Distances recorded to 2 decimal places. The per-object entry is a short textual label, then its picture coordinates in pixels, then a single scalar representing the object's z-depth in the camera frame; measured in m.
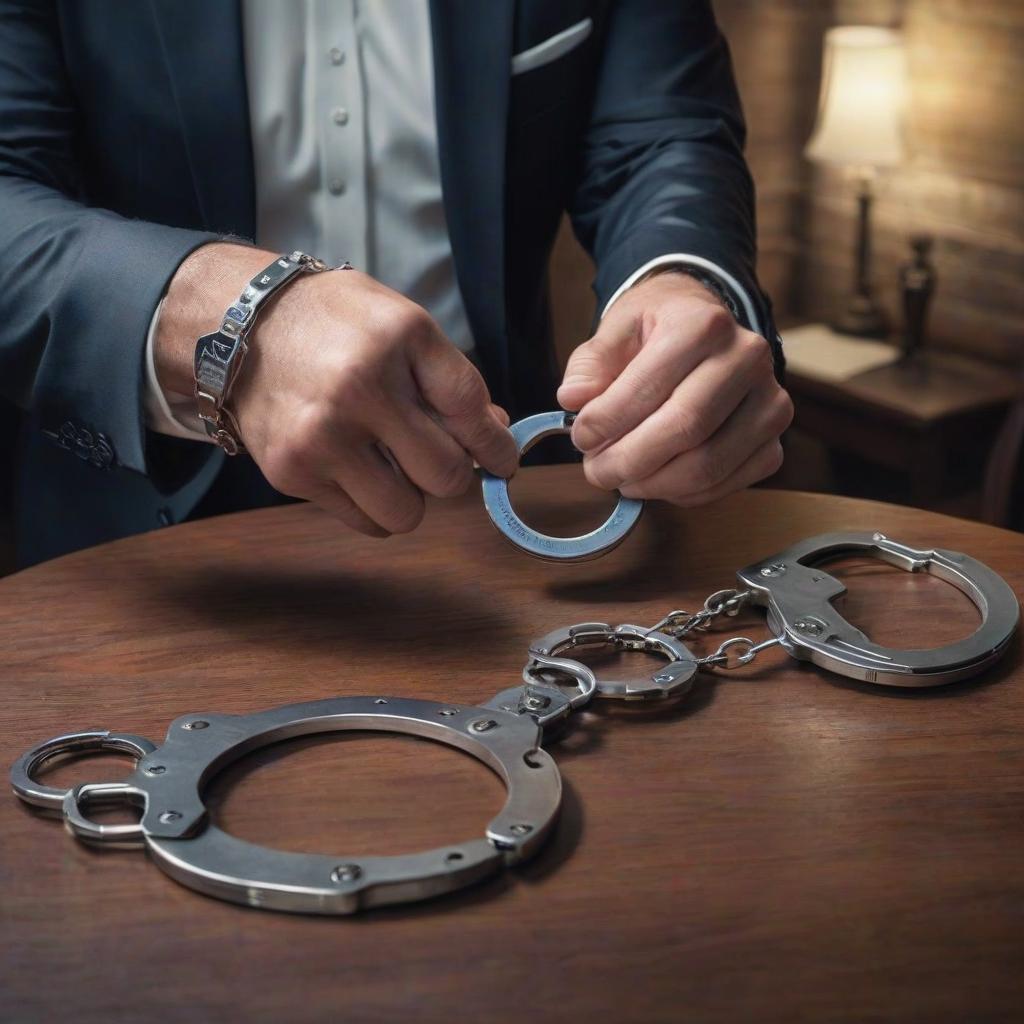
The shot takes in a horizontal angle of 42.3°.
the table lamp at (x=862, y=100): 2.97
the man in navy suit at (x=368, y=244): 0.98
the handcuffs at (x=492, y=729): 0.67
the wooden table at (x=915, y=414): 2.79
